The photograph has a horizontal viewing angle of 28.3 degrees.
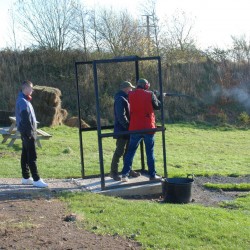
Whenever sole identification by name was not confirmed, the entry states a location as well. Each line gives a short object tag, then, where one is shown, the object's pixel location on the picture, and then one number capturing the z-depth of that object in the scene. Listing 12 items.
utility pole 32.28
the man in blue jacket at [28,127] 8.92
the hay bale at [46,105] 22.19
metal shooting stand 8.95
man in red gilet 9.20
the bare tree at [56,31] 31.27
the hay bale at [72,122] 23.53
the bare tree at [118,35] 30.40
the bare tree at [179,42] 33.59
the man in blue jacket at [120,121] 9.40
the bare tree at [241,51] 33.12
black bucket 8.59
